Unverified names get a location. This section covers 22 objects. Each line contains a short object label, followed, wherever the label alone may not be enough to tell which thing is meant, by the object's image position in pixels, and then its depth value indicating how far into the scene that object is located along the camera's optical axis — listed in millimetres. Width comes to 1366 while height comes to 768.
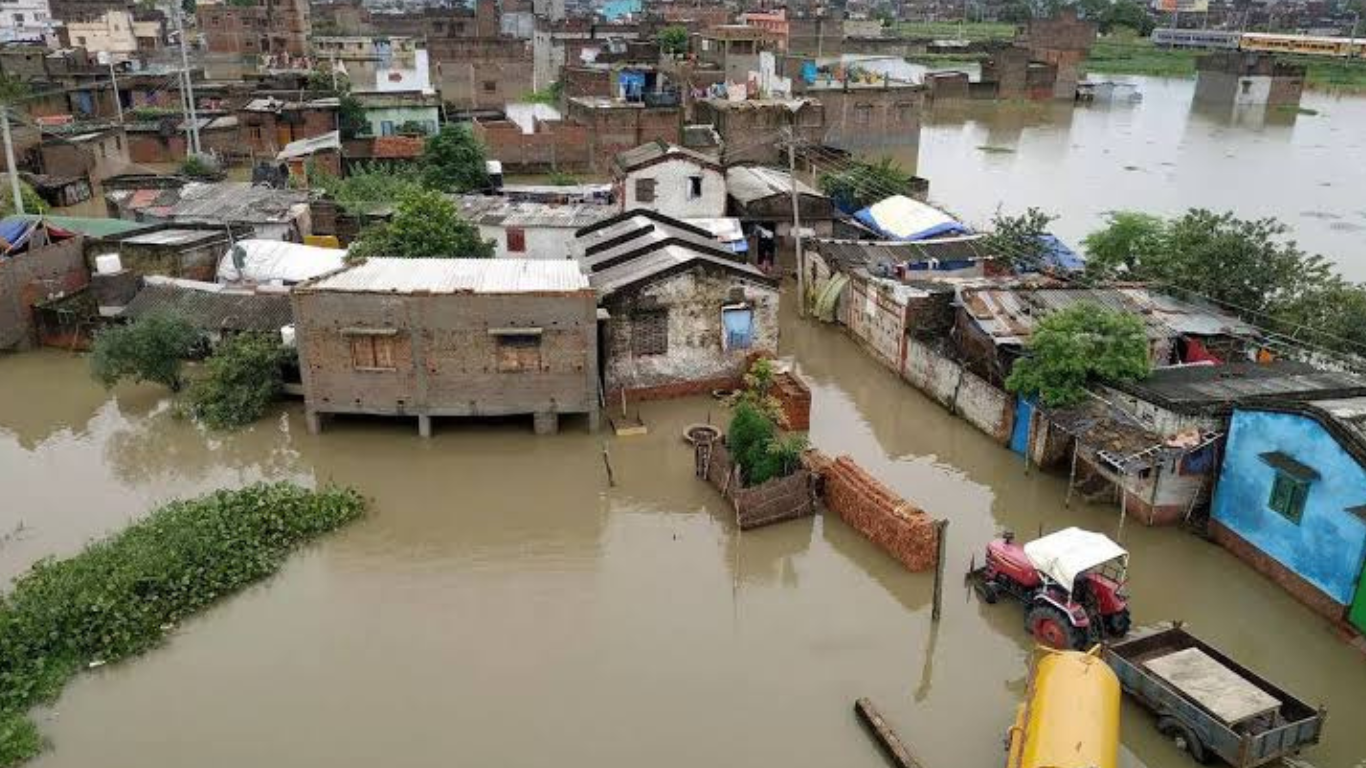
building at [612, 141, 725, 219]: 28938
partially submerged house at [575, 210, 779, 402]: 18750
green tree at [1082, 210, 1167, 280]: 22547
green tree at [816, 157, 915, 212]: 32344
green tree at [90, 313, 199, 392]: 18250
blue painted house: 12062
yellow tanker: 8922
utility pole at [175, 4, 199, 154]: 37062
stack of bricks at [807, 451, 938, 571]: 13906
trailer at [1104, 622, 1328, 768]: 9914
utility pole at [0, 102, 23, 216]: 26406
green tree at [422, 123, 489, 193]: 33469
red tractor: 11648
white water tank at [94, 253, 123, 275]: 21578
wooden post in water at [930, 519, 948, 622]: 12672
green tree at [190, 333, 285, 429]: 18219
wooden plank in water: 10430
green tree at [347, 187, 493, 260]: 23016
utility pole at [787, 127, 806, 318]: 25031
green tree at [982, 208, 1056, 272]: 23781
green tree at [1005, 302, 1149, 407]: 15500
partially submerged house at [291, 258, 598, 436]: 16750
